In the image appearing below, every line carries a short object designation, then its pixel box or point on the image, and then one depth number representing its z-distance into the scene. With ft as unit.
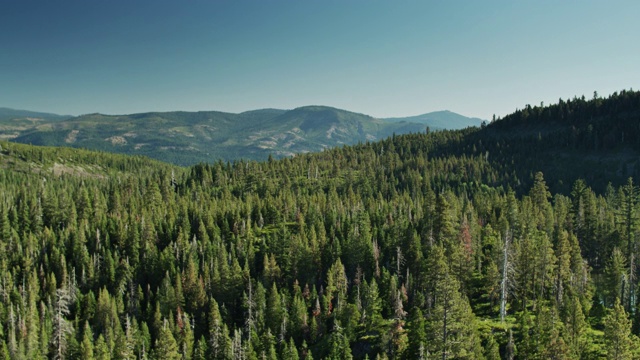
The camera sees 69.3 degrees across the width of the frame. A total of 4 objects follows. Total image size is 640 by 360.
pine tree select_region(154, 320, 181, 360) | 236.22
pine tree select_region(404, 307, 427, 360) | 222.11
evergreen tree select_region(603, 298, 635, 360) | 172.04
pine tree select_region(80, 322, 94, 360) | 249.34
